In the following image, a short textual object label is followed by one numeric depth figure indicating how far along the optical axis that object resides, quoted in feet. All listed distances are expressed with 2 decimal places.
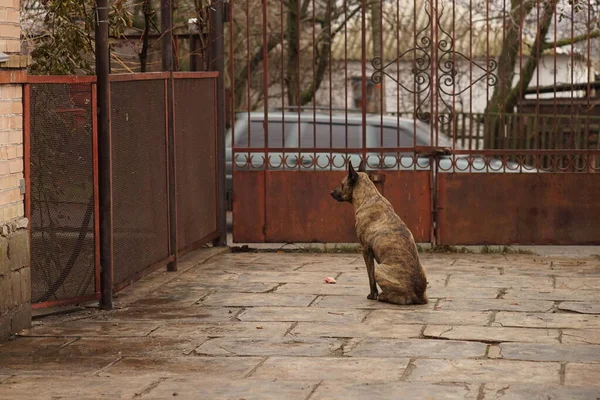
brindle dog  30.81
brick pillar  26.71
